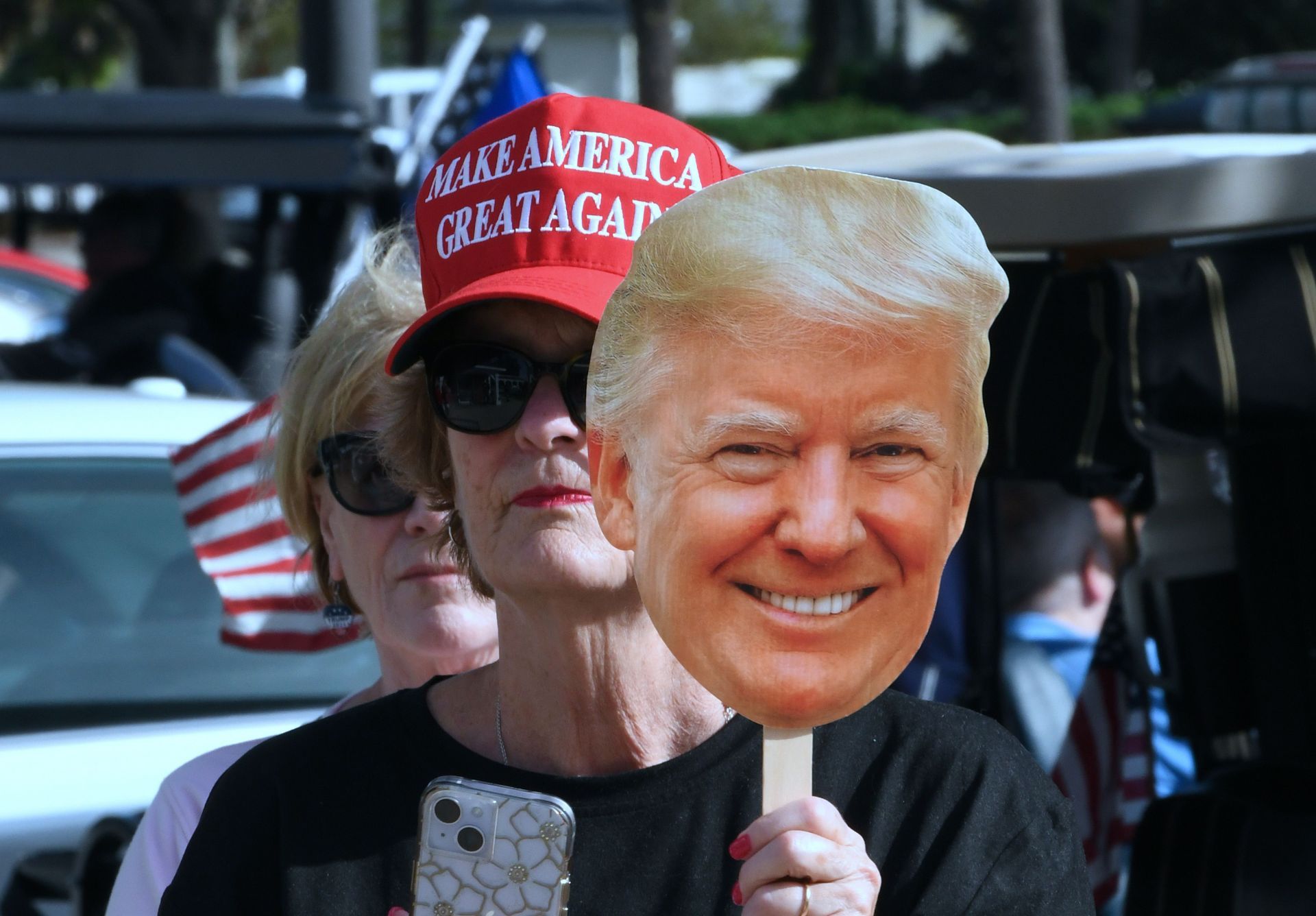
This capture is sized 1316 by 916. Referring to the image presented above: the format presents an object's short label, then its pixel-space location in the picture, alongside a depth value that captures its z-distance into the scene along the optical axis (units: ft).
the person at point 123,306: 41.63
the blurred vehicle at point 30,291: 75.92
